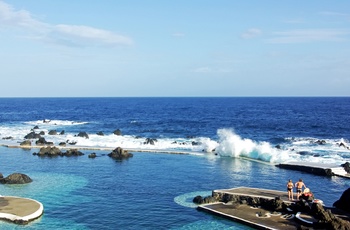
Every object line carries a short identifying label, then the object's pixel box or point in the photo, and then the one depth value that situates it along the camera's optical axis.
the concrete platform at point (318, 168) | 42.88
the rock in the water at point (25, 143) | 65.06
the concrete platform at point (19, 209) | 27.77
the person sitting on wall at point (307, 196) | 29.52
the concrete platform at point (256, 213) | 26.38
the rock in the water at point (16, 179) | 38.56
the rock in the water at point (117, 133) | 83.12
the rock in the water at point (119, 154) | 54.38
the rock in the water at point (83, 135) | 77.66
